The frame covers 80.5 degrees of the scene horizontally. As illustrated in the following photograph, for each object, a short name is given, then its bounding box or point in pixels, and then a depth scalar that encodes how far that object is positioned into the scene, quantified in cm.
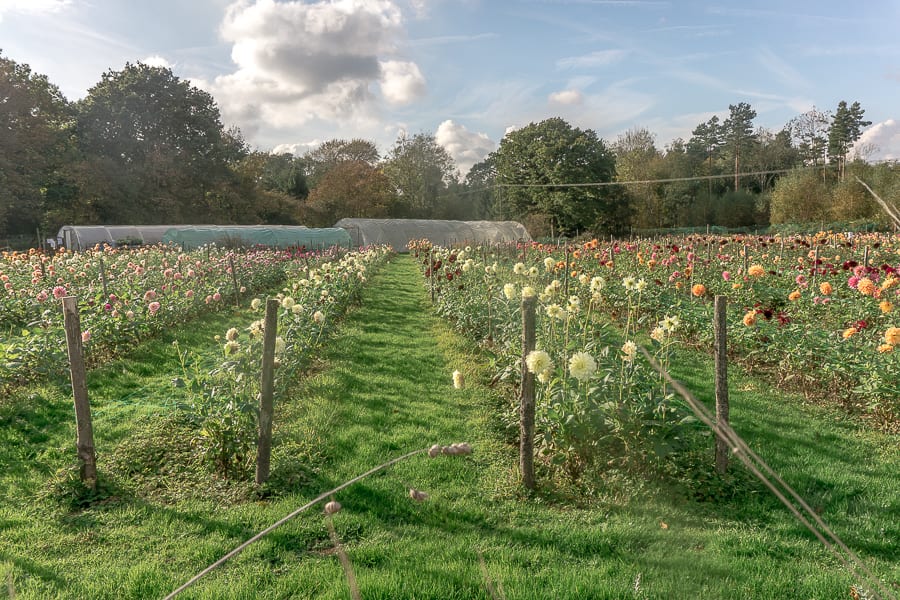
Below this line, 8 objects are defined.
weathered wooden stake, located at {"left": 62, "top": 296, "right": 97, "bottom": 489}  342
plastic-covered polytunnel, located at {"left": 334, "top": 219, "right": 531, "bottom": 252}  3061
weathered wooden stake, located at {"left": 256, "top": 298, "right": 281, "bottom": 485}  340
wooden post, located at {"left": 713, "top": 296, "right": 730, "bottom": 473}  340
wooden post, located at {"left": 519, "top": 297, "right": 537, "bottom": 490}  338
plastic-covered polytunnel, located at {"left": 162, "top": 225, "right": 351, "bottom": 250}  2231
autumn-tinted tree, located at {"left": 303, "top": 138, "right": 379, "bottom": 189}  4691
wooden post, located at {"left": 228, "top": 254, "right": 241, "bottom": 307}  1005
